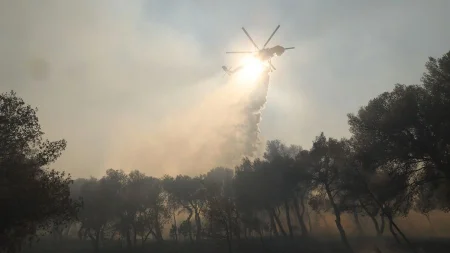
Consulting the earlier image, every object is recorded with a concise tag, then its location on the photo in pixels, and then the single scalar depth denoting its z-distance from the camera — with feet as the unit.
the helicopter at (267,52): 182.91
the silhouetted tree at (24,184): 74.33
